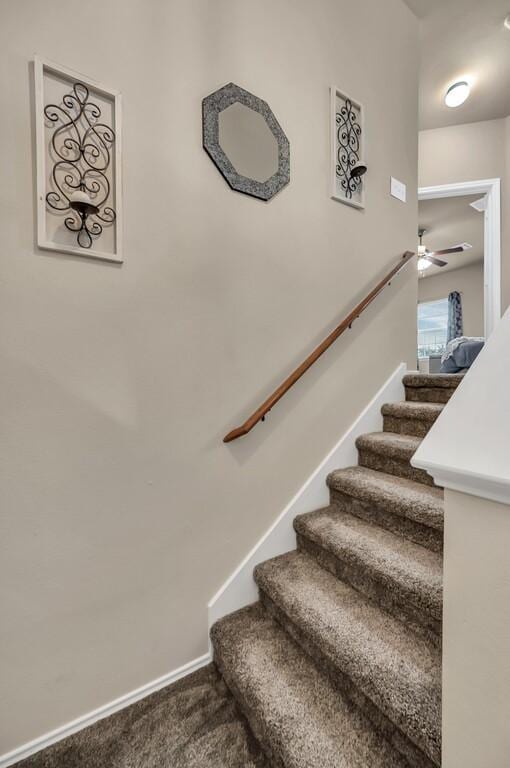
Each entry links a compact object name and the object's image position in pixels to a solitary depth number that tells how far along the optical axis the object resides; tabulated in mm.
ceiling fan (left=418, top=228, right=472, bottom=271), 4617
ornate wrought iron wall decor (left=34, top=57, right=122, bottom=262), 1060
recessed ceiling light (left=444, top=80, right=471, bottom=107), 2785
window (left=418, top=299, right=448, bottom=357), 7363
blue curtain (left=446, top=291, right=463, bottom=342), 6661
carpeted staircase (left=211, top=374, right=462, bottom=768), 901
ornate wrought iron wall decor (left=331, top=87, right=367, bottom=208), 1827
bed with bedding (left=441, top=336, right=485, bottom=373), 3568
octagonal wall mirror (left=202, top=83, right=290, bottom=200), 1402
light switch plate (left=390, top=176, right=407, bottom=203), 2160
